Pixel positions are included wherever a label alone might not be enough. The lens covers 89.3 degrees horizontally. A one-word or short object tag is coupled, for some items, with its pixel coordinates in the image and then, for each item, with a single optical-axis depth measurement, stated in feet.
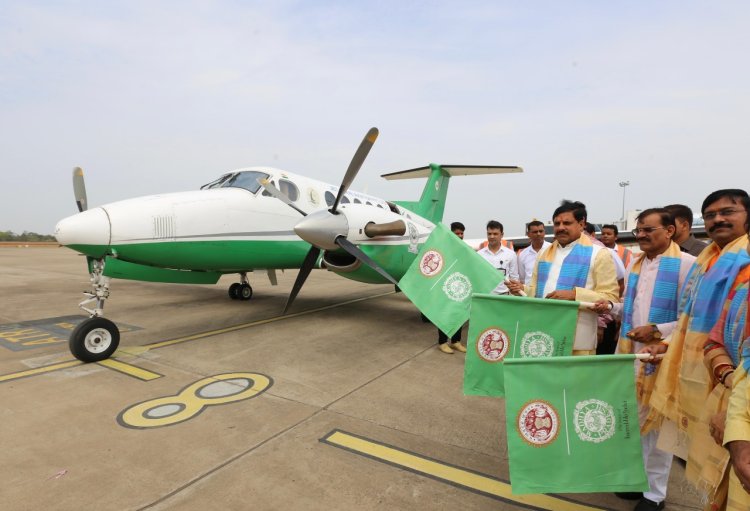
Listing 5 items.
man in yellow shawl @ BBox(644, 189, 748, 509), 6.10
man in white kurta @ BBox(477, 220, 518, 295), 20.66
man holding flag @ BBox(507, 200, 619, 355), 9.89
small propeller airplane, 17.98
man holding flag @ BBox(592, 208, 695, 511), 8.36
